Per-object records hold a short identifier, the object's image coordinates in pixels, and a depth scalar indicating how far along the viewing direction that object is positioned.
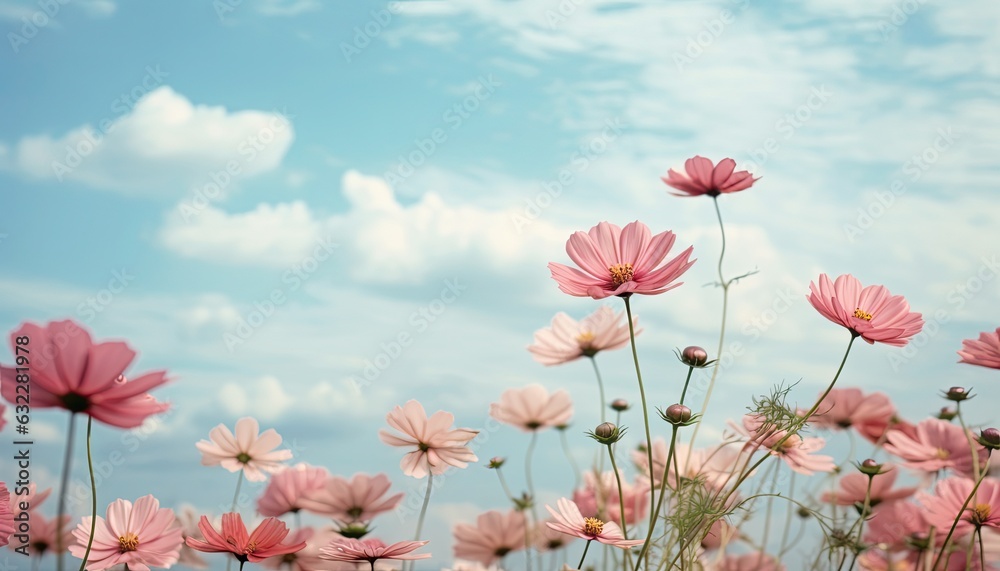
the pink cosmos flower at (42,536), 1.59
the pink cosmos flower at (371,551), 1.13
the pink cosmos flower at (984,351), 1.34
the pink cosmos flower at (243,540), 1.07
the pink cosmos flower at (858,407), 1.86
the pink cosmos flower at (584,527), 1.12
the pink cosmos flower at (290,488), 1.71
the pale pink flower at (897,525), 1.81
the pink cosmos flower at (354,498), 1.63
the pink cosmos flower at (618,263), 1.08
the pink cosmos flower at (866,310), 1.13
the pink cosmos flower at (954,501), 1.39
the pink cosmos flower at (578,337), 1.71
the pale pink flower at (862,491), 1.88
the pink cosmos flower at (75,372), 0.69
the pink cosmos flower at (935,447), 1.61
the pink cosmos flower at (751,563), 1.85
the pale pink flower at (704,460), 1.59
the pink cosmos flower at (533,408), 1.93
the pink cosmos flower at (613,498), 1.79
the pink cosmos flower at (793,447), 1.24
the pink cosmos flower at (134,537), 1.10
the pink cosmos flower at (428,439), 1.33
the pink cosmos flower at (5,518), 1.01
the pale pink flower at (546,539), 1.90
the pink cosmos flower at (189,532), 1.88
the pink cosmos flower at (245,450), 1.62
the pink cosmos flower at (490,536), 1.88
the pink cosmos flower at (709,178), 1.44
